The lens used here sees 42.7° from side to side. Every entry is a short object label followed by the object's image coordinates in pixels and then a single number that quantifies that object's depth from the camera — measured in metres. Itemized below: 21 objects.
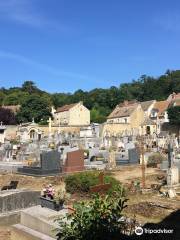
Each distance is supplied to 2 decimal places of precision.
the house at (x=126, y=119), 39.69
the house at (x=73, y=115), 46.28
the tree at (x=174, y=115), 38.52
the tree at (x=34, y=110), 46.74
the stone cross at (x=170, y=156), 10.78
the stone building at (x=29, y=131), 36.07
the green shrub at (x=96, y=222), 4.07
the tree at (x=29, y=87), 69.18
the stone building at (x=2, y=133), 31.80
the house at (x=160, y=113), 40.75
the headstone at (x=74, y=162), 14.19
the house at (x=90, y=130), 35.98
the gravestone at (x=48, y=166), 13.76
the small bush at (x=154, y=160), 15.81
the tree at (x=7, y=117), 46.26
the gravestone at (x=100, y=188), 6.98
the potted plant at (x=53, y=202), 6.07
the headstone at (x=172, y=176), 9.85
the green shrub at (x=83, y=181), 9.57
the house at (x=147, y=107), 44.98
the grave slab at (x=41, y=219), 5.43
